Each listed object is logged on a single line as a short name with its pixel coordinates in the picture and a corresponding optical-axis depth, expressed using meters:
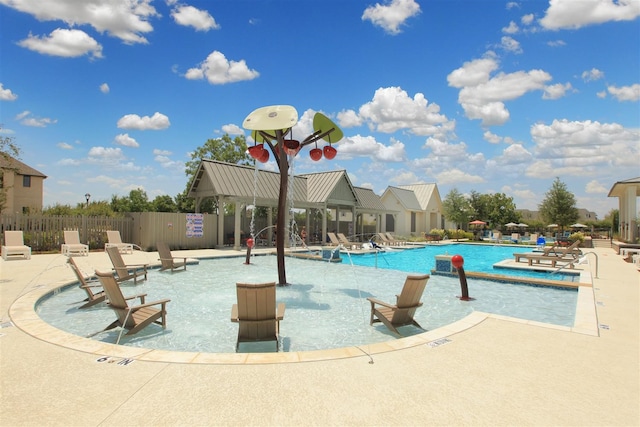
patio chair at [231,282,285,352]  5.04
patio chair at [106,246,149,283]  9.82
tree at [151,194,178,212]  35.25
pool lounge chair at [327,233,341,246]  21.79
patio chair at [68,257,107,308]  7.41
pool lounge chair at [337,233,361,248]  21.80
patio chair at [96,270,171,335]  5.62
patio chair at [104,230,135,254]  17.55
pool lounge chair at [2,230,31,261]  14.18
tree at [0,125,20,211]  12.00
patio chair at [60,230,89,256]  16.11
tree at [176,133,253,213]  37.69
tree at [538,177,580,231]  43.78
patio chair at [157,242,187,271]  12.34
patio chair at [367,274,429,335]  5.94
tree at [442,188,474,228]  37.75
